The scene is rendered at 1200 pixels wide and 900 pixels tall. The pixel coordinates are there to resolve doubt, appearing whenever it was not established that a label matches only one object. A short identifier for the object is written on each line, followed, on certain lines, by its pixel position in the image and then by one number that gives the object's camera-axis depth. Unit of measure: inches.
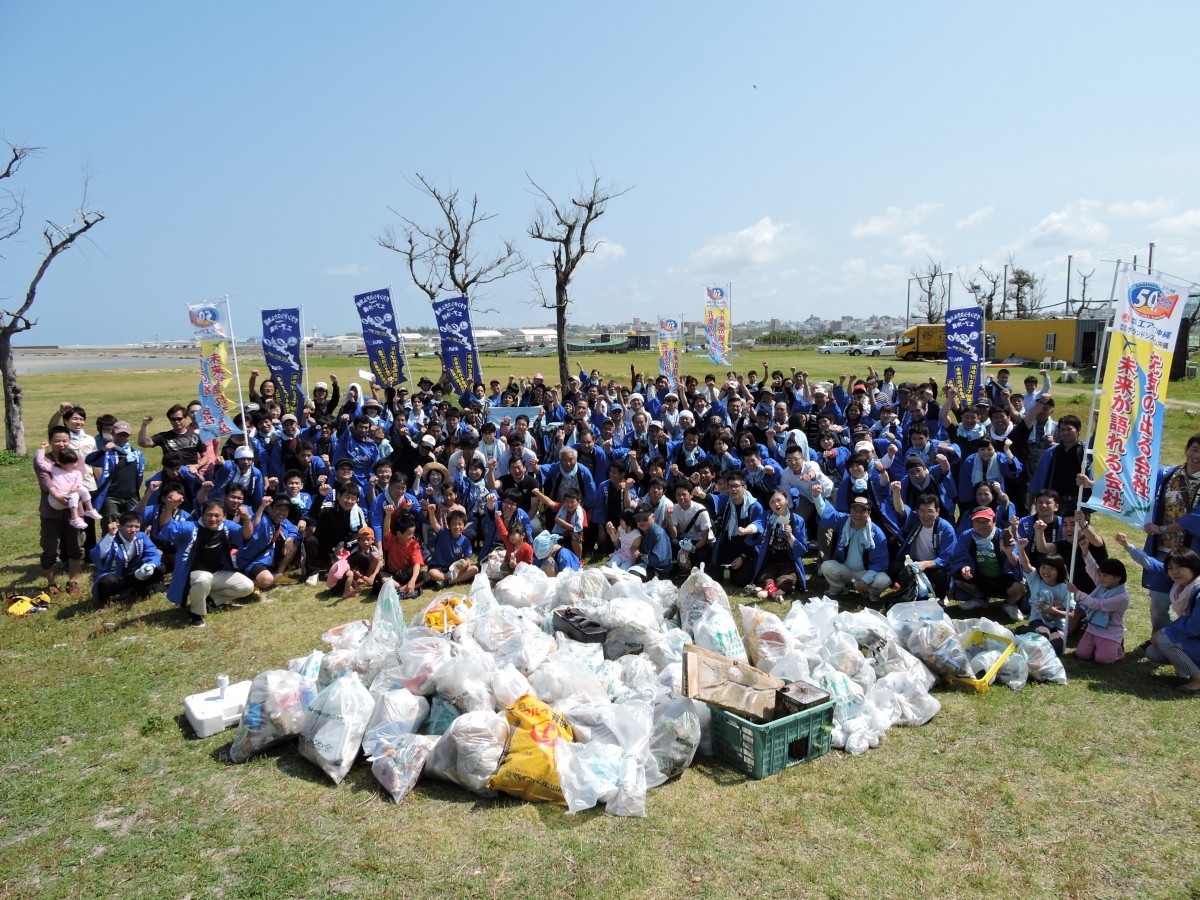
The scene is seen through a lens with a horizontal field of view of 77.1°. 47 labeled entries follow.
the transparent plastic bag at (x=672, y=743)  178.4
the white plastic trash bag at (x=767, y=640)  218.8
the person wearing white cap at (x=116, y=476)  349.1
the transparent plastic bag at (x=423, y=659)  198.4
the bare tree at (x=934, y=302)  2205.0
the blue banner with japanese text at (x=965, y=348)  472.1
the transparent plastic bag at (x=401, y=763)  174.1
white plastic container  203.6
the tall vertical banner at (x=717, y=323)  601.0
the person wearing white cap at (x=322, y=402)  480.7
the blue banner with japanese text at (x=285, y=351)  506.3
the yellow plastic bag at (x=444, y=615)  231.8
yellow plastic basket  213.5
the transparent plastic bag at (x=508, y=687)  191.5
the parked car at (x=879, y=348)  1983.3
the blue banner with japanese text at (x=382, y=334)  519.5
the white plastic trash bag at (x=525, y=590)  264.7
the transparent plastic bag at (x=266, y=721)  191.2
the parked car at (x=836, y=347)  2151.7
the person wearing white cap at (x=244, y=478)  343.3
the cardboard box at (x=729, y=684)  187.0
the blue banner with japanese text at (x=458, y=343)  524.4
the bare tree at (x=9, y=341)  623.2
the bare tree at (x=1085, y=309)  1480.1
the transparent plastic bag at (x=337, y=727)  181.0
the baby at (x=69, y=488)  315.3
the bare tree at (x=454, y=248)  925.2
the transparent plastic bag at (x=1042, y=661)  217.6
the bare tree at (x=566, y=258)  800.9
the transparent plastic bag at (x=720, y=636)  220.8
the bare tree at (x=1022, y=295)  2023.9
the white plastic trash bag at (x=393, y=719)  184.2
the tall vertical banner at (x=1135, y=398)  224.4
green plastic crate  178.4
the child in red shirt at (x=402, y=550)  313.7
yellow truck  1336.1
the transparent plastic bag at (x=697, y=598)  241.6
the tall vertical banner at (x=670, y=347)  603.5
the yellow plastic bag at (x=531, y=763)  169.8
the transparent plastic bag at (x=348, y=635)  236.7
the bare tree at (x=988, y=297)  2079.8
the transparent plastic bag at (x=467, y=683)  189.0
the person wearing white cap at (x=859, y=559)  284.8
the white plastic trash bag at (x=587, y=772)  167.8
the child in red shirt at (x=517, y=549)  311.7
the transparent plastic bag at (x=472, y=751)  174.1
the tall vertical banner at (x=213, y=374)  383.2
